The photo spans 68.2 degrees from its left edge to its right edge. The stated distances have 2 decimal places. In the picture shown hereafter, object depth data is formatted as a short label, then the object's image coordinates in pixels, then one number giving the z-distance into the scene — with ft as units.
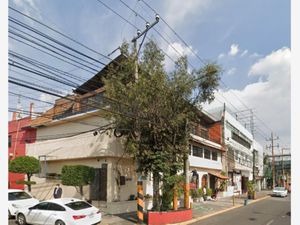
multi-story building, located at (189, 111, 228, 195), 70.27
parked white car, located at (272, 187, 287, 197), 96.44
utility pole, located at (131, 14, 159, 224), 35.94
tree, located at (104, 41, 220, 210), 37.94
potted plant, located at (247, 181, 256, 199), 82.23
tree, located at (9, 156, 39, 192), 50.14
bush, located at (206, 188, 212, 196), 71.48
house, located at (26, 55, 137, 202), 45.99
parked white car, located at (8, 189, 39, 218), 38.79
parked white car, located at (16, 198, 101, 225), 30.49
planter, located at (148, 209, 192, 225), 36.02
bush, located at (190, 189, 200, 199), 64.14
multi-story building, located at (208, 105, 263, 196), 93.83
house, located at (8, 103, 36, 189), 61.70
